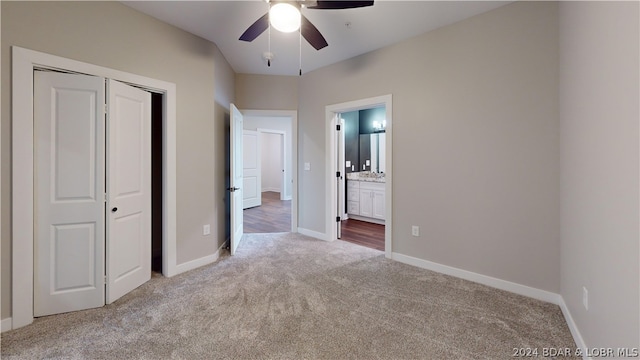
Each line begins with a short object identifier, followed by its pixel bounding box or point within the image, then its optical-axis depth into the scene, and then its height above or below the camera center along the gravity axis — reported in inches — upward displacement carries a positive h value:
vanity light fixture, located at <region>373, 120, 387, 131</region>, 230.2 +47.1
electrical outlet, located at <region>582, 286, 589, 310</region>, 65.3 -29.6
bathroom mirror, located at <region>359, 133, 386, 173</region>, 232.2 +24.3
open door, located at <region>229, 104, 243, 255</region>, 138.5 +0.1
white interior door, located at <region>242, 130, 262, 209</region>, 282.2 +9.8
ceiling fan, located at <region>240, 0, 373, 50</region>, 75.2 +51.1
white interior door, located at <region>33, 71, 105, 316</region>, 81.4 -4.3
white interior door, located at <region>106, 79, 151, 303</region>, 92.2 -3.9
